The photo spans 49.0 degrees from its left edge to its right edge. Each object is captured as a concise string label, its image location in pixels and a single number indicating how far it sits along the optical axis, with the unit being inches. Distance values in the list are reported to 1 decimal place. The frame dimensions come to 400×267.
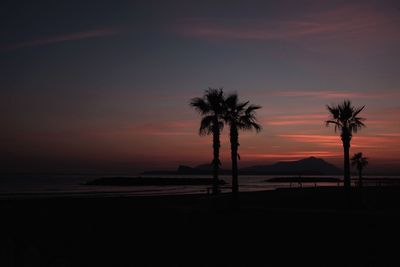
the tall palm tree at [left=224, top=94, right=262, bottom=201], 1142.3
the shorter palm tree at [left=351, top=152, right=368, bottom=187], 2746.1
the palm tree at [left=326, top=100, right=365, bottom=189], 1221.1
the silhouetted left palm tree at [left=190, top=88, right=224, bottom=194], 1284.4
